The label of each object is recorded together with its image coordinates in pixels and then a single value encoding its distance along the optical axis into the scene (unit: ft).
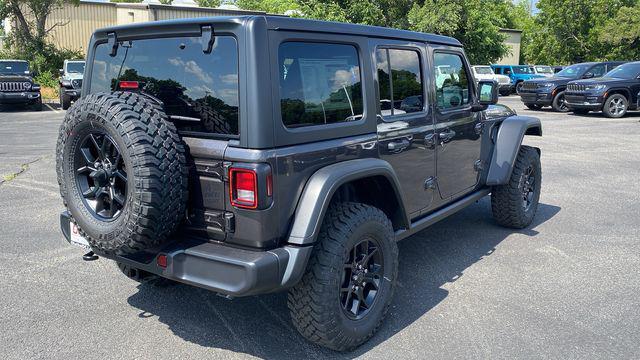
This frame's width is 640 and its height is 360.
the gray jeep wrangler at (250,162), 9.25
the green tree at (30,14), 86.00
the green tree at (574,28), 127.65
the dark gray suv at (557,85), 60.95
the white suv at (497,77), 90.84
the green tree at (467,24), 96.27
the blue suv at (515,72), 102.47
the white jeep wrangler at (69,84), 61.21
